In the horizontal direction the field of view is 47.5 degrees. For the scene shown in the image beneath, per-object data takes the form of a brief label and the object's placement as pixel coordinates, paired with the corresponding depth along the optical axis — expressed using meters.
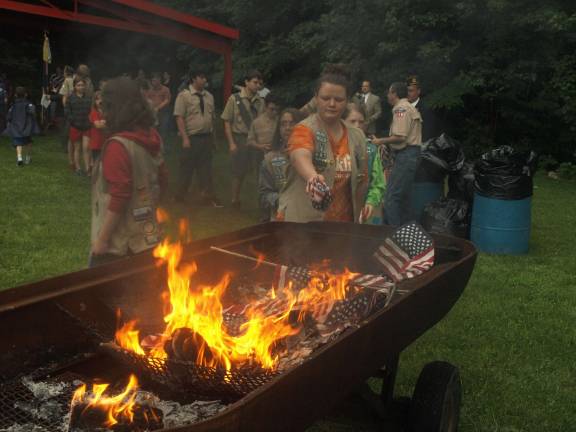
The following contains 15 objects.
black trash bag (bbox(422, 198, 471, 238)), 8.05
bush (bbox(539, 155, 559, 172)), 17.67
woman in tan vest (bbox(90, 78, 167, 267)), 3.67
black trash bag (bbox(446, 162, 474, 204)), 8.32
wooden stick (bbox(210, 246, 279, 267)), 3.54
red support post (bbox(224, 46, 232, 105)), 13.28
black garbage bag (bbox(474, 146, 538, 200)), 7.46
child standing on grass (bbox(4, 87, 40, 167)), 13.24
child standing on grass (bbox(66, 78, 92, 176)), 11.68
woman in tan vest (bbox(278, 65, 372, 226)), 3.96
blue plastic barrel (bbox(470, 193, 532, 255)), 7.57
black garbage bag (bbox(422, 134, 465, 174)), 8.60
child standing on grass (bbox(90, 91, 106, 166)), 10.01
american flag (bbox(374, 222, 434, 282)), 3.54
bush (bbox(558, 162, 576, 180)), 16.61
